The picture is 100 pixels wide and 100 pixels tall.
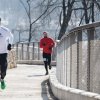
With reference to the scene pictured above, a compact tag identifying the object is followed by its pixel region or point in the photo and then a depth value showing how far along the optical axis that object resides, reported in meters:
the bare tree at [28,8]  50.45
